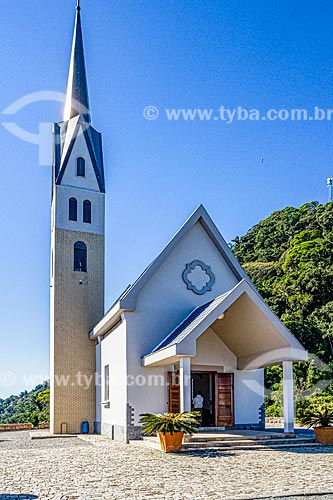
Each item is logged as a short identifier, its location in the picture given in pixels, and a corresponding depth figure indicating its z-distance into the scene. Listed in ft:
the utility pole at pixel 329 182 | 238.27
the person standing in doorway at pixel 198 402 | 59.93
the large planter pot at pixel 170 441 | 42.39
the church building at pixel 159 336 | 51.65
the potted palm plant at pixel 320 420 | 47.16
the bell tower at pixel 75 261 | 72.43
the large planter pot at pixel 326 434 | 47.11
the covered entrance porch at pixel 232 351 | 48.34
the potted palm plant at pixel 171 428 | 42.37
